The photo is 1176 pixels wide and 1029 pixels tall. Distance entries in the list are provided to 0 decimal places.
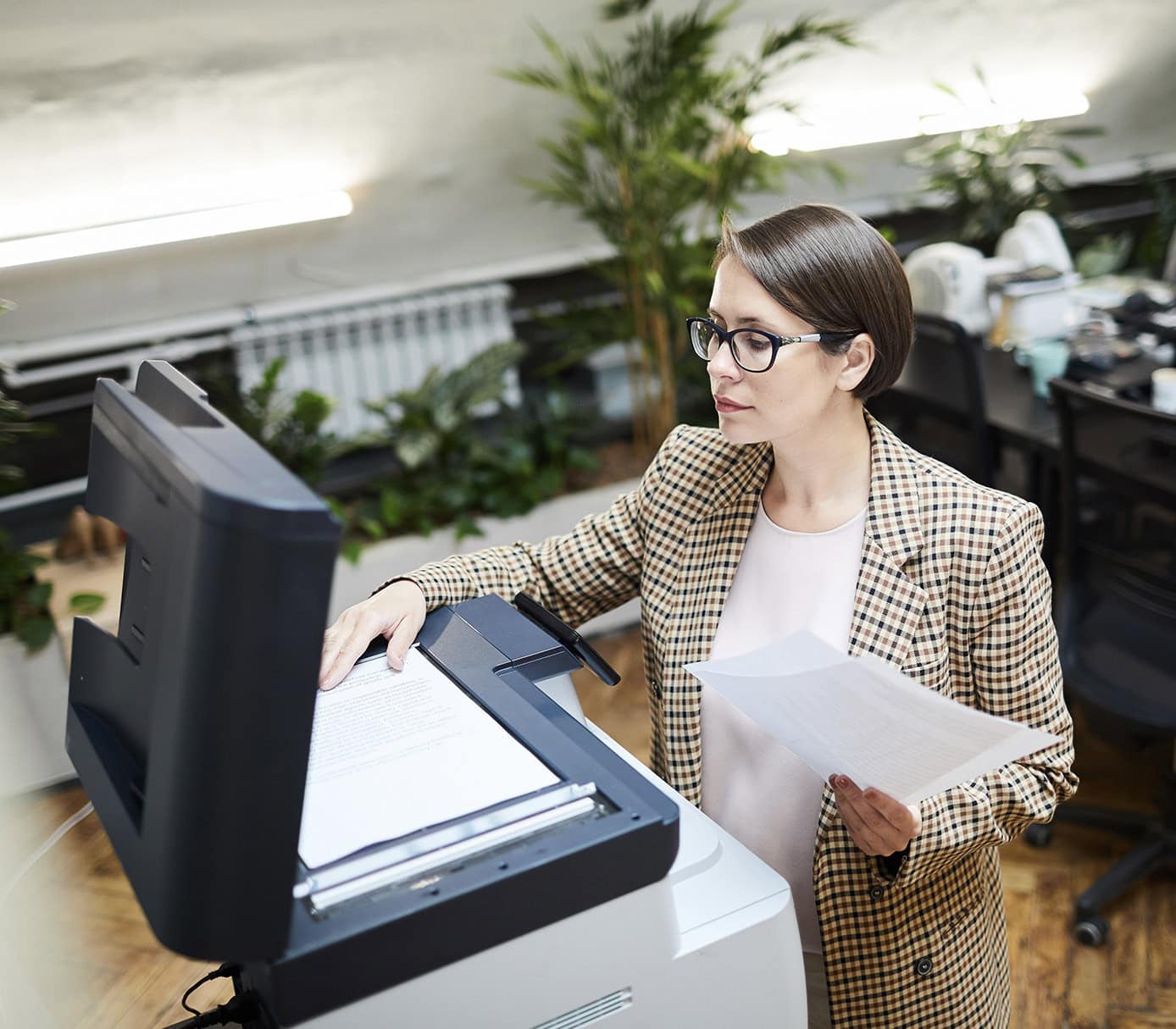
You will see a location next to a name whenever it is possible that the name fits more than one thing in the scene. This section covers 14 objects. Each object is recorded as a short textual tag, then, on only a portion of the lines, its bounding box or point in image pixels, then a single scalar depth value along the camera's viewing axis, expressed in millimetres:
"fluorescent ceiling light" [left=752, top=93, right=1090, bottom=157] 4301
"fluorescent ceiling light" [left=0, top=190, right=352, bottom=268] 3283
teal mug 3043
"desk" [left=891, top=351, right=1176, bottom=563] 2328
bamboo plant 3426
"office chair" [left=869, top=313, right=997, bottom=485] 2764
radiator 4004
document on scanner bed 776
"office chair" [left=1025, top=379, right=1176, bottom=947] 2258
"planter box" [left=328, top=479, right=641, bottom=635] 3438
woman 1108
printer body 622
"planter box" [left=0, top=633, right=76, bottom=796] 2957
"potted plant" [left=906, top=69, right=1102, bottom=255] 4562
